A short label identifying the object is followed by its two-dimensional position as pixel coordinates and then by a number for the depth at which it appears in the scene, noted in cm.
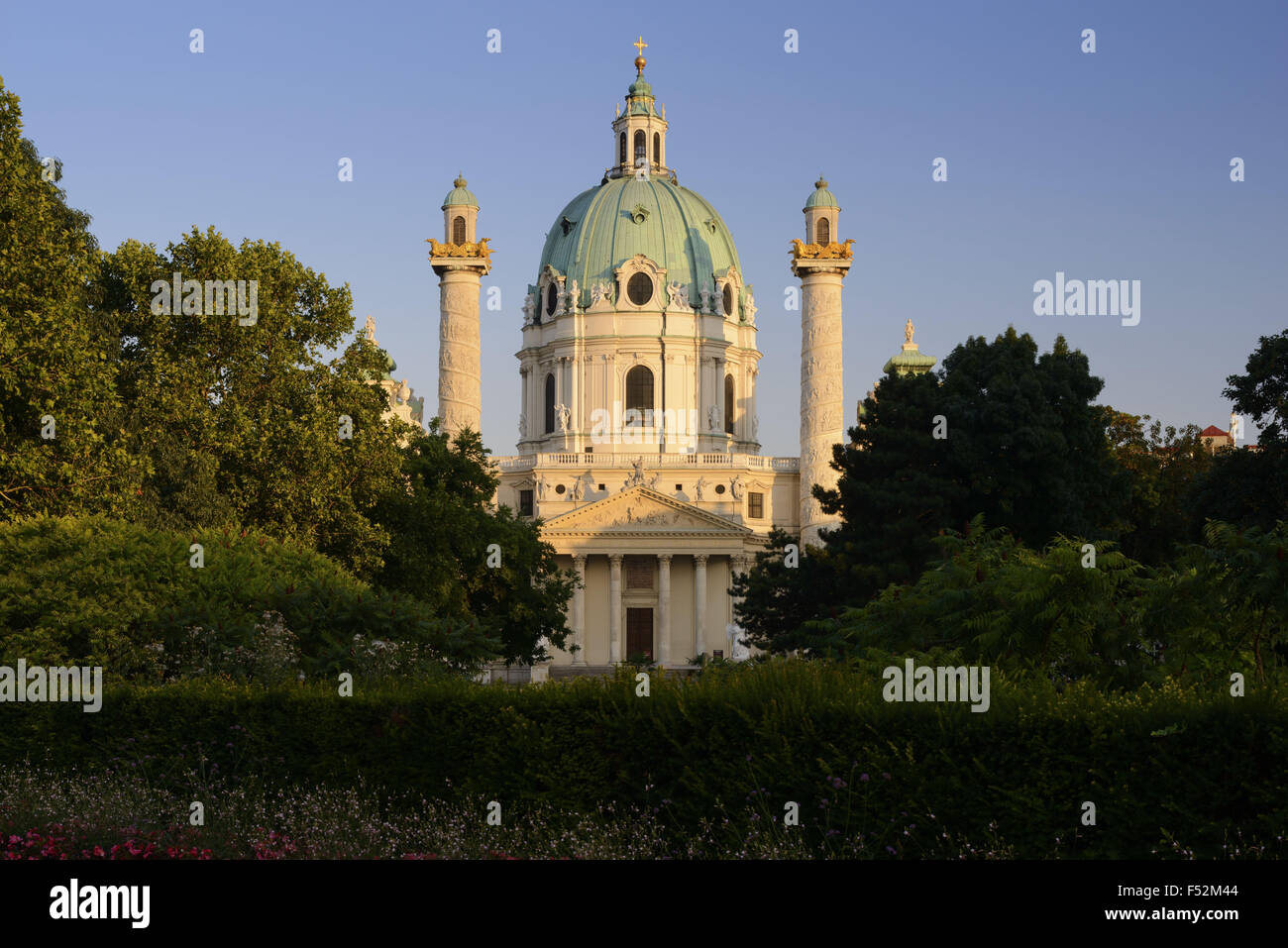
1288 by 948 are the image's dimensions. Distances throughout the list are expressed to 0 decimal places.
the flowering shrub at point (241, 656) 2400
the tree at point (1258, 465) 4294
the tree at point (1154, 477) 5847
